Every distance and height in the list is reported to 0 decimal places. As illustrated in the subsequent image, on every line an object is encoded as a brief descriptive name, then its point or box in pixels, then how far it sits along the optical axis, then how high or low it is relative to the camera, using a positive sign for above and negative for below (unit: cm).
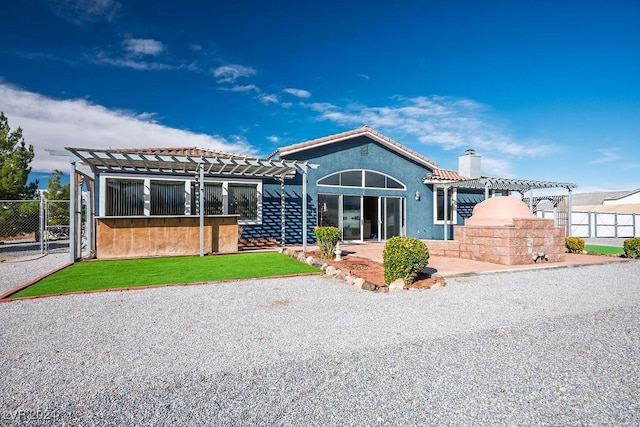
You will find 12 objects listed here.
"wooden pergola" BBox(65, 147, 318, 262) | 1016 +183
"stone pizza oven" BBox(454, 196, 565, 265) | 955 -61
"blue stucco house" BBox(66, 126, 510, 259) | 1130 +105
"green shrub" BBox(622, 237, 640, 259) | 1116 -110
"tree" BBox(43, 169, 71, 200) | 2214 +186
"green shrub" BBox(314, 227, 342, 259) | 1026 -71
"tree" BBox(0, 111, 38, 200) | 1606 +270
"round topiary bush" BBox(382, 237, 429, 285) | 686 -89
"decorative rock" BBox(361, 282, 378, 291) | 660 -139
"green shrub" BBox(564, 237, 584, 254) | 1260 -112
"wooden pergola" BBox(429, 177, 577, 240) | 1573 +150
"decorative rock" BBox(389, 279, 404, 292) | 665 -140
